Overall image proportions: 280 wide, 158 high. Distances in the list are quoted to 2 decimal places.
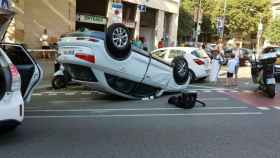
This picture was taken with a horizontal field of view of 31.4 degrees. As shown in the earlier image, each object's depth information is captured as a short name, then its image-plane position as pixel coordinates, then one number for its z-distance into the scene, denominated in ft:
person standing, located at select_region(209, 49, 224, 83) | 65.46
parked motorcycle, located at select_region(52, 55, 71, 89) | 51.96
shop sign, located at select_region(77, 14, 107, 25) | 101.89
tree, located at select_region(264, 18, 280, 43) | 187.60
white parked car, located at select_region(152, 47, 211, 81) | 61.72
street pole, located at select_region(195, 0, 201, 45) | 131.75
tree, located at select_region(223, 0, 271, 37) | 233.14
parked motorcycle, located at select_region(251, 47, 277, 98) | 47.80
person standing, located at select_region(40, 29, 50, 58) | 82.53
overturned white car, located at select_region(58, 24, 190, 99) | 38.11
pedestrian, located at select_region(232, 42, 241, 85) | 61.62
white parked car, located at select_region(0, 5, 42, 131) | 23.15
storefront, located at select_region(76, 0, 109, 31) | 103.21
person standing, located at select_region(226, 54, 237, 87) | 60.08
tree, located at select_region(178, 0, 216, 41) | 234.38
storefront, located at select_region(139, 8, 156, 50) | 138.87
